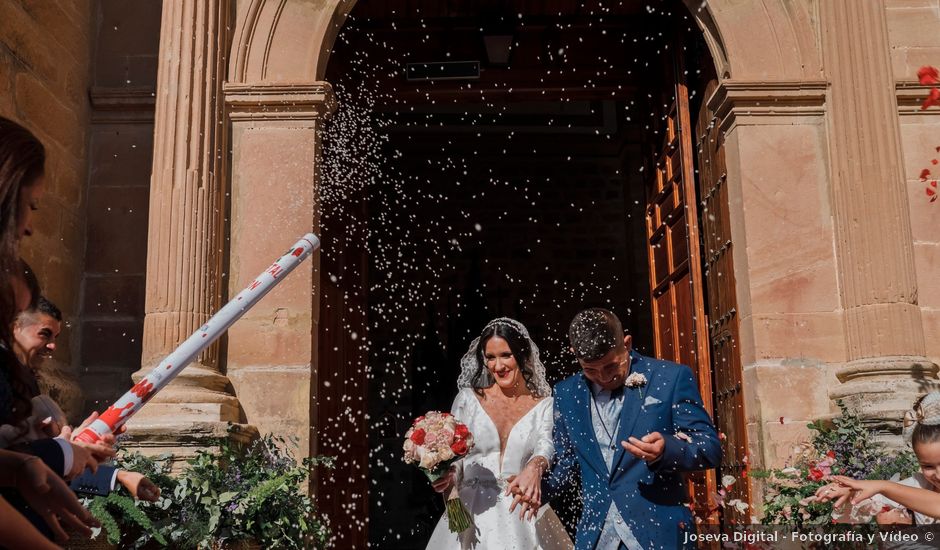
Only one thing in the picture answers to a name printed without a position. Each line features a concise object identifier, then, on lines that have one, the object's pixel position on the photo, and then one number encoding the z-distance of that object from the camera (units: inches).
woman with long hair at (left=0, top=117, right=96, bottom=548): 73.9
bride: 194.7
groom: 136.8
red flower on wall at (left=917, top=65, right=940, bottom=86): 106.3
